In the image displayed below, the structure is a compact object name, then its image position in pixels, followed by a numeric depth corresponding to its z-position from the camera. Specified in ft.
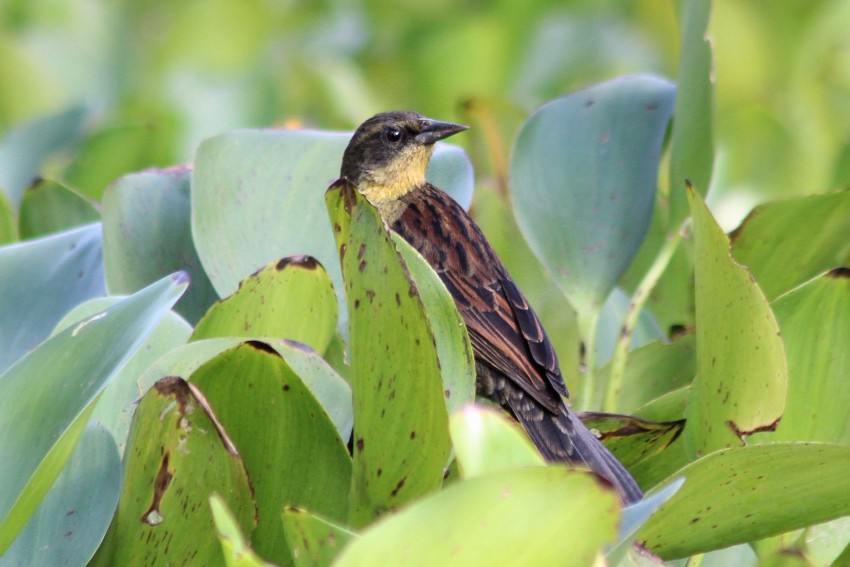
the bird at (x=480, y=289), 18.94
